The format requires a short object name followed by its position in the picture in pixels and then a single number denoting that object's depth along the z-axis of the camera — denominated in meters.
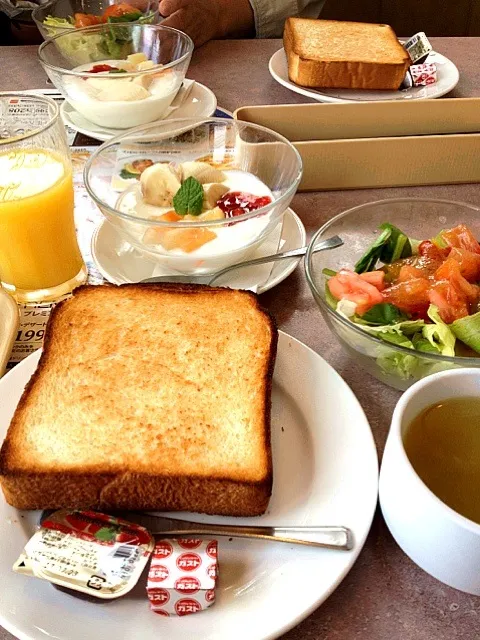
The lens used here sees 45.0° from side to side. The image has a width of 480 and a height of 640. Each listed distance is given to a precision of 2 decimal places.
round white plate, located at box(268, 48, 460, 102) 0.59
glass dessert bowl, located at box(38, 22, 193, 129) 0.53
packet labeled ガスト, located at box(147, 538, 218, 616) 0.22
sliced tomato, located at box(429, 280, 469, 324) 0.31
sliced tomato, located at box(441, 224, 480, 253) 0.35
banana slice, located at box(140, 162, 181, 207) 0.42
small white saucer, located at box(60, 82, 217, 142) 0.55
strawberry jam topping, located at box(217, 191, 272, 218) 0.41
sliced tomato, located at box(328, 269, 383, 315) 0.32
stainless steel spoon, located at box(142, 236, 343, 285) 0.37
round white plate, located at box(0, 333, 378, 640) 0.21
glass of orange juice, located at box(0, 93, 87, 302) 0.36
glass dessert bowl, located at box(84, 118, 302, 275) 0.38
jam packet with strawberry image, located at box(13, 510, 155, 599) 0.22
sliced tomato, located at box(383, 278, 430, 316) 0.32
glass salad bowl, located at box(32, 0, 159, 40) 0.66
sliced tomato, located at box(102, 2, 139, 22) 0.67
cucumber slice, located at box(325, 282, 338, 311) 0.33
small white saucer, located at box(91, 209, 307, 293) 0.39
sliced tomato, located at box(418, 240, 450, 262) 0.35
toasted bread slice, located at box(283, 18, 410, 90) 0.59
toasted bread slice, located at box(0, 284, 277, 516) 0.25
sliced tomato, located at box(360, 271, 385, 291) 0.34
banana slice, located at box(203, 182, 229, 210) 0.41
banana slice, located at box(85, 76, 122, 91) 0.53
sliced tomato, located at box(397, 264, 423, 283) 0.34
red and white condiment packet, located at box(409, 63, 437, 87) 0.61
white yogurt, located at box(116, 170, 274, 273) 0.38
